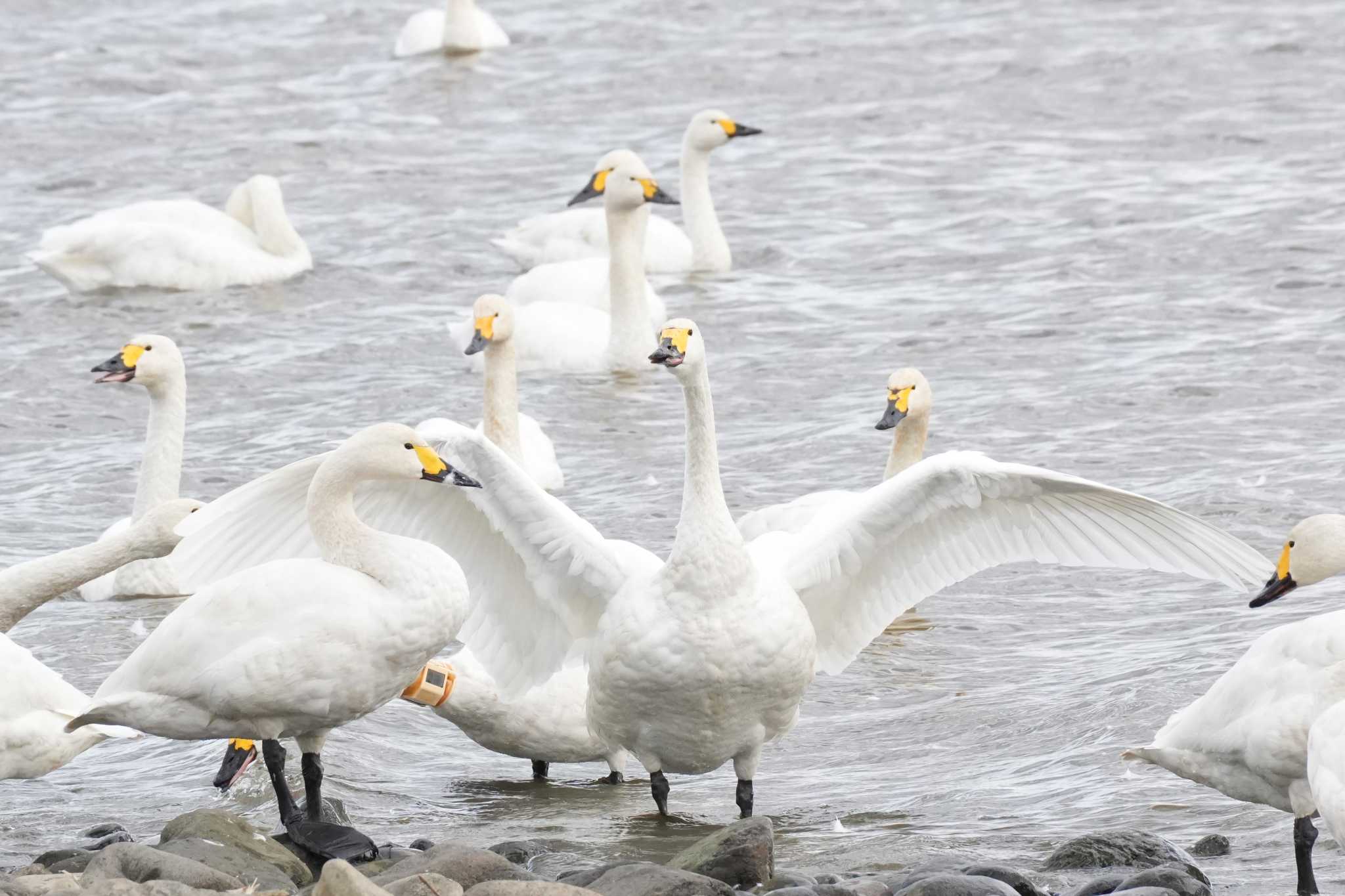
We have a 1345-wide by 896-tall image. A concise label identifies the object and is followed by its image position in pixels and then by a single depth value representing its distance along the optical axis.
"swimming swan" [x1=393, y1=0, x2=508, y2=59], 46.37
